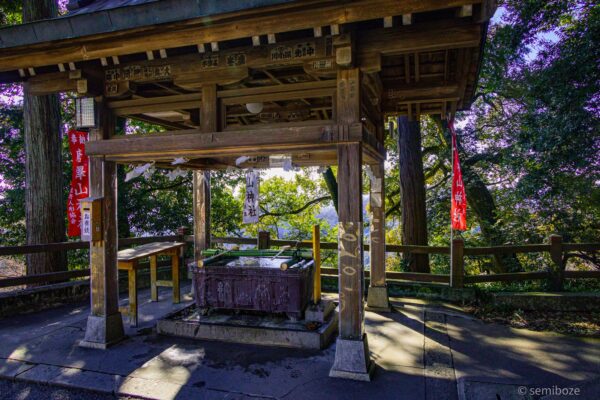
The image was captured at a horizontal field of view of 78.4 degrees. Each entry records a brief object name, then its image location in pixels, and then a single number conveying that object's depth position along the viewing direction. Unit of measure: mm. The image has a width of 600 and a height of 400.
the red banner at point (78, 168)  7141
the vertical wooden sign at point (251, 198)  7867
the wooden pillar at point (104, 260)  5566
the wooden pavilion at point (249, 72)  4047
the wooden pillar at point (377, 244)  7113
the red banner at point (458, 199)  7117
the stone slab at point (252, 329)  5500
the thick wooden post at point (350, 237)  4465
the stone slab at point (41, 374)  4574
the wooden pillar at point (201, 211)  8570
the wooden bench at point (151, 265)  6281
